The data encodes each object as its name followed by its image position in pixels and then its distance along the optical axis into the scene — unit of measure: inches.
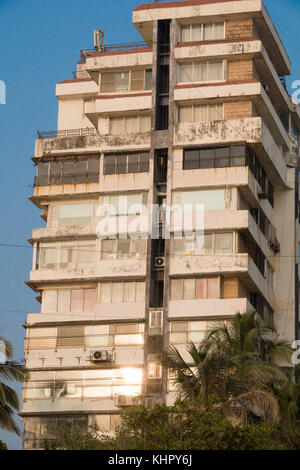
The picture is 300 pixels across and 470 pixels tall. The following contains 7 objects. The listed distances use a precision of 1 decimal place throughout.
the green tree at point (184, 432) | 2006.6
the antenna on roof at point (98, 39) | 3622.0
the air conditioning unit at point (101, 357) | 3110.2
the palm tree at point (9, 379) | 2485.2
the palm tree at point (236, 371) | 2439.7
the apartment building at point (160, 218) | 3110.2
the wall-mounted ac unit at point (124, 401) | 3053.6
